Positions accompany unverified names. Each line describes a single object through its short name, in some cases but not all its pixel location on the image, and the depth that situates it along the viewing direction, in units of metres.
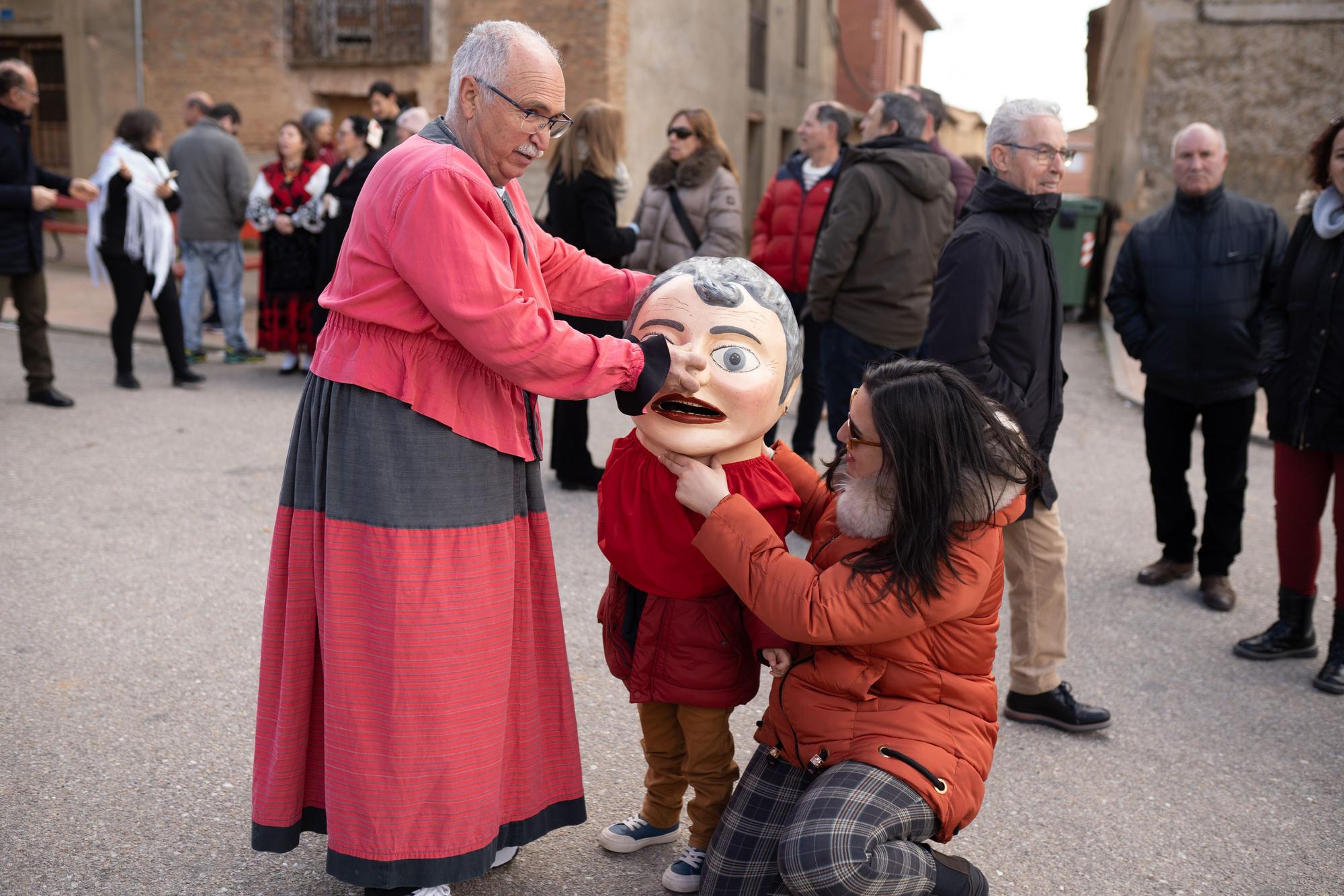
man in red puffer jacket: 6.59
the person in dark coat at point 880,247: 5.61
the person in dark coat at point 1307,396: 4.28
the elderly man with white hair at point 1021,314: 3.56
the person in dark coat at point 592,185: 5.62
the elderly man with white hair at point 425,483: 2.36
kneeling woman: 2.46
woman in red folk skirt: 8.48
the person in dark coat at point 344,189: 7.67
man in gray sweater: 9.07
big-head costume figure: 2.61
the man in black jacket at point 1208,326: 4.97
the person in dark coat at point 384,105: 8.45
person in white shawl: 7.79
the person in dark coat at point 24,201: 6.91
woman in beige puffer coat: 6.52
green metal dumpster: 12.49
